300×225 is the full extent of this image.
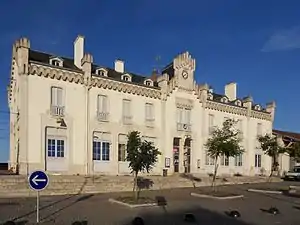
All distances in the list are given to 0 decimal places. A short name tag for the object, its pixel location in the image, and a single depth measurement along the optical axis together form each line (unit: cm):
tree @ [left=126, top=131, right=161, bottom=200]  1402
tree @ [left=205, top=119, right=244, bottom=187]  1855
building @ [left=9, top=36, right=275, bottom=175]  2062
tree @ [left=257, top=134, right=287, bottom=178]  2707
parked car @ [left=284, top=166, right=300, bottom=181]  3240
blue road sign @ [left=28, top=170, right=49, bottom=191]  780
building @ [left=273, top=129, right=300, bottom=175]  3623
